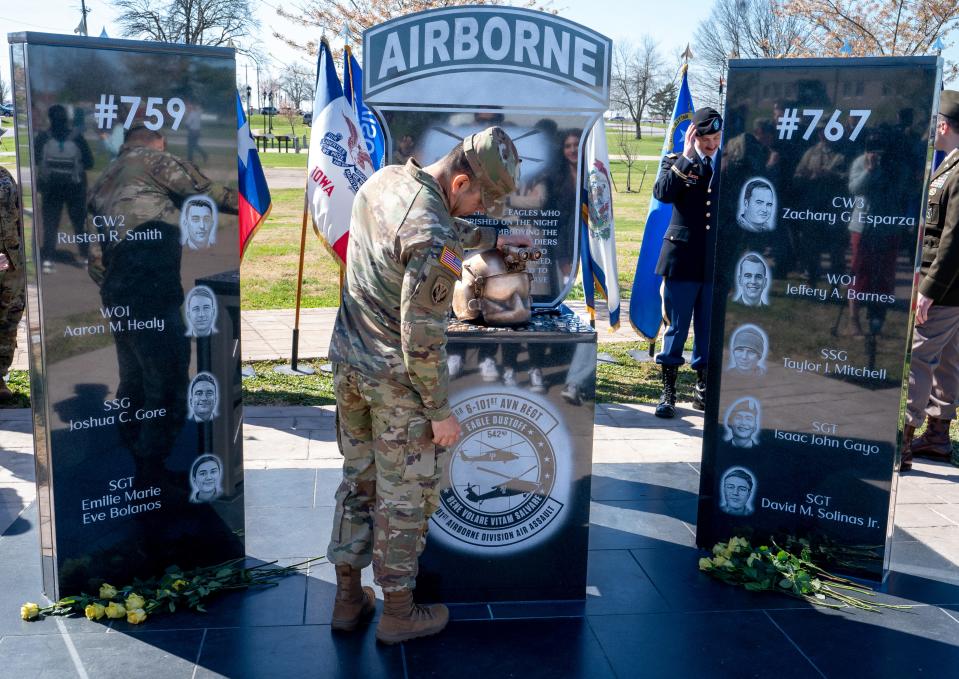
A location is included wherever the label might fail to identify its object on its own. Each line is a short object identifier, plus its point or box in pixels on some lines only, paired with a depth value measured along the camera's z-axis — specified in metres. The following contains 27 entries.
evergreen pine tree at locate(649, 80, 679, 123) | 32.62
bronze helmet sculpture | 3.59
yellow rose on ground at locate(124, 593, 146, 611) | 3.47
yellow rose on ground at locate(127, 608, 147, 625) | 3.40
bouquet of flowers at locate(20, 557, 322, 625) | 3.45
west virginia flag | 7.08
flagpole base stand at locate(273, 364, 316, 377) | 7.19
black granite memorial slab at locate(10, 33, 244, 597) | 3.23
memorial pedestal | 3.56
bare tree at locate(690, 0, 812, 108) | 26.45
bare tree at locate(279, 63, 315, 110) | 21.05
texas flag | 6.66
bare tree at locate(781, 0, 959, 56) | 16.08
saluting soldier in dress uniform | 5.89
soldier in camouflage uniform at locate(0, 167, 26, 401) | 5.69
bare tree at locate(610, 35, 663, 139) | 35.41
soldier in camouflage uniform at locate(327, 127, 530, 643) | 2.96
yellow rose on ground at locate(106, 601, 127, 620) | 3.44
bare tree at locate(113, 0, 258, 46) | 34.56
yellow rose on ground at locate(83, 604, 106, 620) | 3.44
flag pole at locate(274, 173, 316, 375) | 7.20
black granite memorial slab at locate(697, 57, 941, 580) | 3.65
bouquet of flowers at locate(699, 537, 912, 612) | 3.79
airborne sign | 3.81
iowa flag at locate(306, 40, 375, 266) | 6.72
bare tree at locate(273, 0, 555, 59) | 13.38
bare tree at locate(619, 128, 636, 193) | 25.14
